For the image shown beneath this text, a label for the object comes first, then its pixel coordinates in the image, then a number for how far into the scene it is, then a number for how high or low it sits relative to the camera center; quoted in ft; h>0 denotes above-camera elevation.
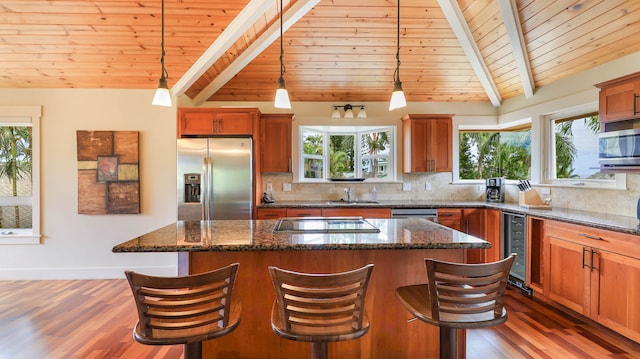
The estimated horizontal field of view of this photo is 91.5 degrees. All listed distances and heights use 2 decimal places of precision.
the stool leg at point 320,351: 4.70 -2.62
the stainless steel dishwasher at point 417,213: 12.92 -1.48
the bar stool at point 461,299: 4.53 -1.83
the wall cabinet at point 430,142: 14.12 +1.61
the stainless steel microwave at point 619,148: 7.94 +0.77
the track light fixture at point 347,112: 14.38 +3.07
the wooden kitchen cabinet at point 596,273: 7.33 -2.54
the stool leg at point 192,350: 4.75 -2.64
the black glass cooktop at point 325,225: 6.72 -1.12
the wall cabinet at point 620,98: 7.95 +2.10
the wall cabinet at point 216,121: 12.84 +2.36
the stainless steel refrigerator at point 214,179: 12.15 -0.04
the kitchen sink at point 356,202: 14.14 -1.12
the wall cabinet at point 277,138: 13.78 +1.76
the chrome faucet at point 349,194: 14.67 -0.77
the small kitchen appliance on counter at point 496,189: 13.84 -0.53
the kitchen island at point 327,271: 6.32 -2.18
